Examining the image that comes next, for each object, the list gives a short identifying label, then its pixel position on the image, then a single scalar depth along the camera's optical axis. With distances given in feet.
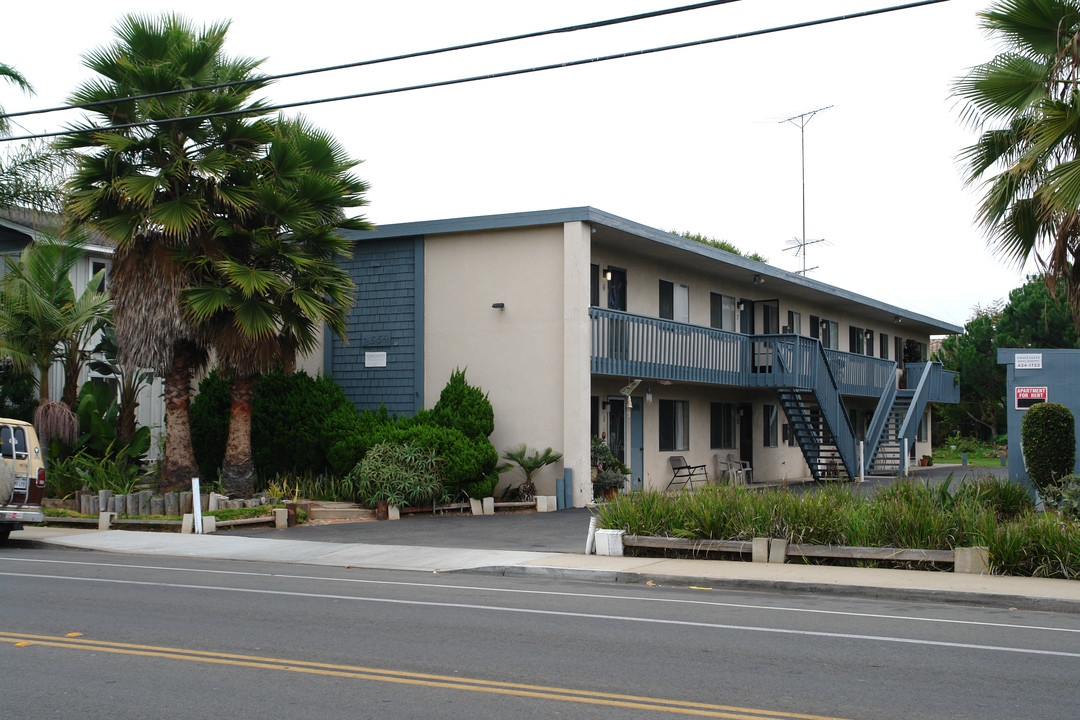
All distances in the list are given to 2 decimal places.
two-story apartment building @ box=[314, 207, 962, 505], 69.77
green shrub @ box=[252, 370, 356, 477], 71.15
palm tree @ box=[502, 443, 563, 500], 68.59
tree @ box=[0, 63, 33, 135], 72.23
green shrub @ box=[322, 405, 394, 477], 67.90
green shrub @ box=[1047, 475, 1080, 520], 42.98
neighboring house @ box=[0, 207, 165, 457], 78.02
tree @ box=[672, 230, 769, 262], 205.93
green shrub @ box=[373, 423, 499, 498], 64.54
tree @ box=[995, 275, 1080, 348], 156.04
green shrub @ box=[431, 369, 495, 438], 68.23
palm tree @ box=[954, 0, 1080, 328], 44.09
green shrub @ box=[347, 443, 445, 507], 63.05
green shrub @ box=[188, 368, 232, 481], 73.26
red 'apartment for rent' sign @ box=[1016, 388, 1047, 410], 58.08
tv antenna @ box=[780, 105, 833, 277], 130.61
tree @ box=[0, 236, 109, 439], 65.46
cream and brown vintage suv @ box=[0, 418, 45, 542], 51.03
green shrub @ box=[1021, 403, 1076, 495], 52.29
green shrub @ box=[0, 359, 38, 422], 72.18
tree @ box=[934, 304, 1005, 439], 170.88
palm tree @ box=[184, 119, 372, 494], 59.77
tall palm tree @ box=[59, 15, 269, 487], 58.59
